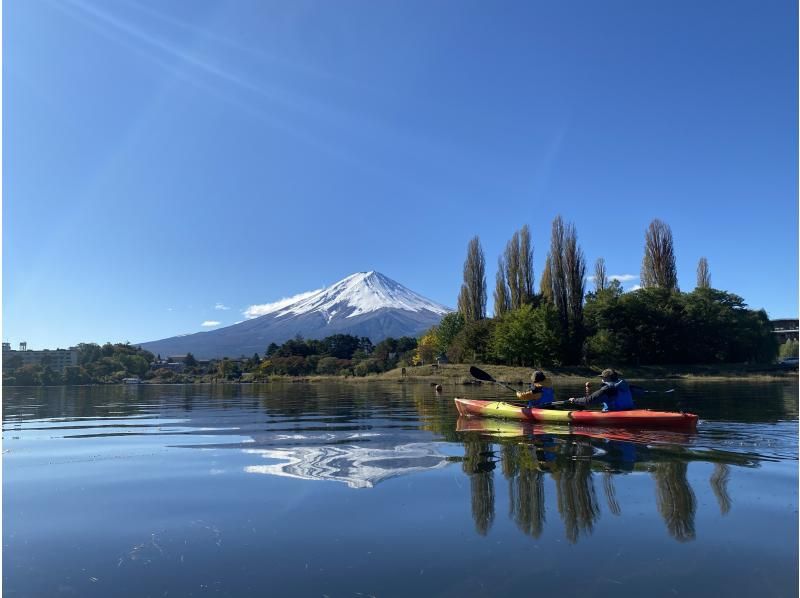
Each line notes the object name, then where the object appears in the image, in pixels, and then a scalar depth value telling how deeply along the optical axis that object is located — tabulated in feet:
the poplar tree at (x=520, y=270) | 220.02
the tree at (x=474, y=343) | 213.46
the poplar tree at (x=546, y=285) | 212.43
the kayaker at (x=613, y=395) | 48.60
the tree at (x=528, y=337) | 191.52
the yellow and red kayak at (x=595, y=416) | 44.52
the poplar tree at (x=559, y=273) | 205.36
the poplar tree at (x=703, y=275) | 227.81
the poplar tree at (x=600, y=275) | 227.20
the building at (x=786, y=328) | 377.50
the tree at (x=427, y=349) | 255.09
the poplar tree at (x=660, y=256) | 214.48
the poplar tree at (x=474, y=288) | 241.14
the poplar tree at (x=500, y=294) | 229.66
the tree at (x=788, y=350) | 296.59
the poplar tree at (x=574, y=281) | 204.44
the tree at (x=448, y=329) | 249.75
